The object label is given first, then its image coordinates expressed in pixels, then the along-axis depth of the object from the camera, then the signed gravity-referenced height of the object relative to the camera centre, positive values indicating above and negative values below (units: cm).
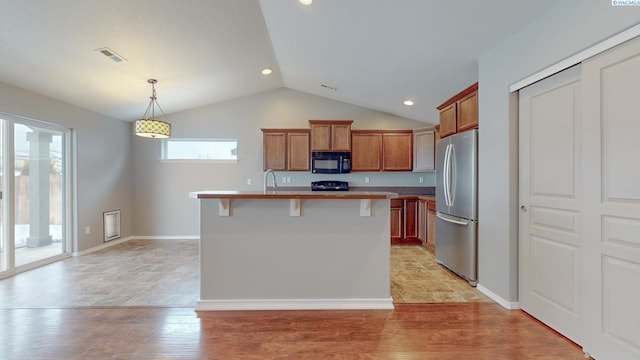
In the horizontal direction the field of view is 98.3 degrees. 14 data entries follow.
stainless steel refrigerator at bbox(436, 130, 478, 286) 301 -27
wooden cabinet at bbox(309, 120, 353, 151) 529 +85
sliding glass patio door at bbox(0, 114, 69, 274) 346 -18
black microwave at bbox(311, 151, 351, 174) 532 +35
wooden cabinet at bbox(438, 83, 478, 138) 311 +83
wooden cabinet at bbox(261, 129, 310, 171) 535 +60
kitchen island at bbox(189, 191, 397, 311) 251 -67
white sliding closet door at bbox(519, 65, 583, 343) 199 -17
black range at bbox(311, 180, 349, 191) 546 -12
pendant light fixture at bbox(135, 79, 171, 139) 330 +63
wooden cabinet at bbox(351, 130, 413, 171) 543 +61
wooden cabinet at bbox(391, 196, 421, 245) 514 -76
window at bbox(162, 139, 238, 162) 560 +64
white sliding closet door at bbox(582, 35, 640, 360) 161 -14
